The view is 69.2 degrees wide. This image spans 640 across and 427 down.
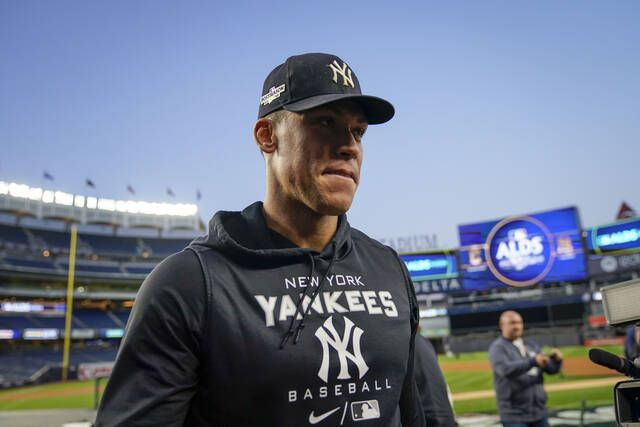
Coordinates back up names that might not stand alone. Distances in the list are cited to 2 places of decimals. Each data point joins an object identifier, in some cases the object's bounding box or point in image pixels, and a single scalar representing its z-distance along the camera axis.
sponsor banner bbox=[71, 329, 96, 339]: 42.19
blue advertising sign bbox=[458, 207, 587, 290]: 21.48
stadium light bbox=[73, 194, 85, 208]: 51.96
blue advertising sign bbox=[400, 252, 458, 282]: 23.95
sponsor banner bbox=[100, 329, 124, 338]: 43.75
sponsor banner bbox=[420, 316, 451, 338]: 46.33
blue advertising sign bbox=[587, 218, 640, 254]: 19.61
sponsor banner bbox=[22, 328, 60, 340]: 39.44
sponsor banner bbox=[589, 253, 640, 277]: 37.62
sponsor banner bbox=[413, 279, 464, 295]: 25.34
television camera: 1.67
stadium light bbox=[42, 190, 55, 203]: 50.02
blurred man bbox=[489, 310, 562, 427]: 5.66
